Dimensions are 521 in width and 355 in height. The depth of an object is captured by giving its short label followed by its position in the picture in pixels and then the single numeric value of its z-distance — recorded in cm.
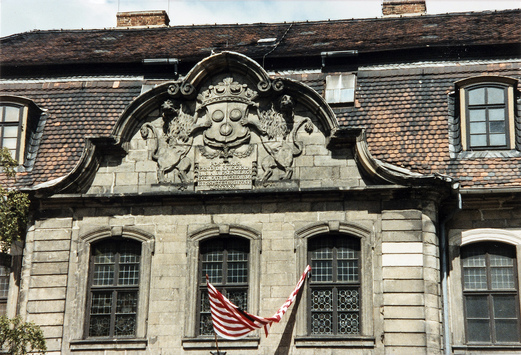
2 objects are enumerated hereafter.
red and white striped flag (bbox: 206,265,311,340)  1847
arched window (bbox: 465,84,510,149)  2047
